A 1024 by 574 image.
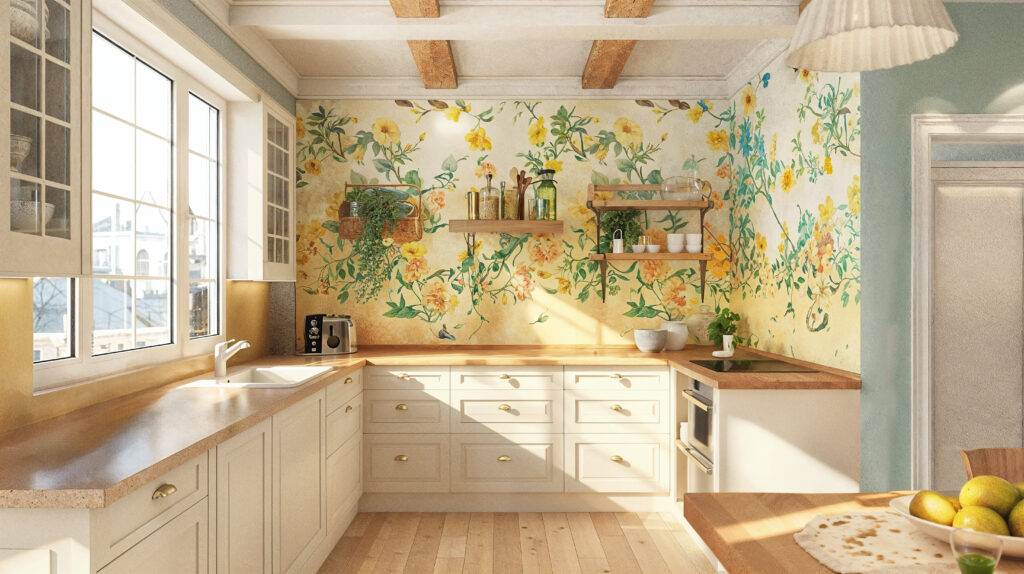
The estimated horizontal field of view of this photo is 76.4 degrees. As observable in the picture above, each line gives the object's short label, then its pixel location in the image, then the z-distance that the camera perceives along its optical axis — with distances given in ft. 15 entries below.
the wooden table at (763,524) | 3.59
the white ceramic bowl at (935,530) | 3.38
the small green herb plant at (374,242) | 13.33
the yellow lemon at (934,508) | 3.65
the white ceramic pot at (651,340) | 12.46
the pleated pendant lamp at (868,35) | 3.70
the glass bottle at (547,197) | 13.16
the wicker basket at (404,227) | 13.60
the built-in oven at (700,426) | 9.84
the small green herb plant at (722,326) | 12.34
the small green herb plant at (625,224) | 13.35
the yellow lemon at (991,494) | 3.53
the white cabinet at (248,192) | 11.41
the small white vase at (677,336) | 13.07
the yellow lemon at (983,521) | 3.42
